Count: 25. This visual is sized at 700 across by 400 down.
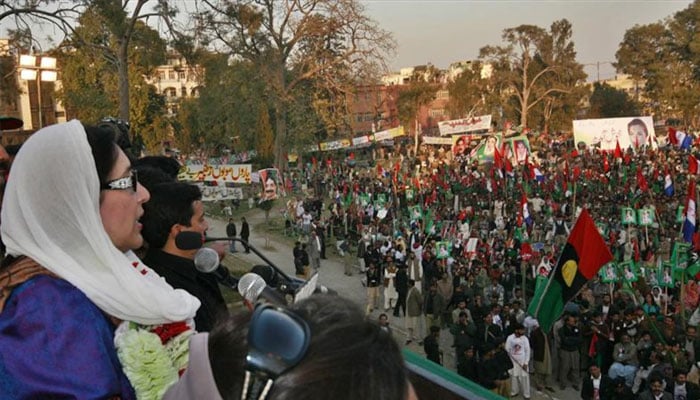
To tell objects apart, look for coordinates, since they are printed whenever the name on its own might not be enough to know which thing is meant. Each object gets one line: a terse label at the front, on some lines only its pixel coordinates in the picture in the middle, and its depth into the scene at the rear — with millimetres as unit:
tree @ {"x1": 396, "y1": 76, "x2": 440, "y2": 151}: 44062
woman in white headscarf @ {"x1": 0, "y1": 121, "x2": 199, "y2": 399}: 1188
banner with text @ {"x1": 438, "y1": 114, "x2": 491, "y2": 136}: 37625
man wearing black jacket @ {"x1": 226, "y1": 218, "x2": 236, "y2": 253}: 16469
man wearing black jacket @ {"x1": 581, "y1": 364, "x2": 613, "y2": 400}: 6992
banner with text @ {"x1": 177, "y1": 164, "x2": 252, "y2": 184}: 23359
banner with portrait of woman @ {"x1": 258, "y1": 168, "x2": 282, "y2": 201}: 19809
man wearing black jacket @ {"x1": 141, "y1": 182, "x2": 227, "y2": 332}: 2002
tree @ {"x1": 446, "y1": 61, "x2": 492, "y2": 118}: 46094
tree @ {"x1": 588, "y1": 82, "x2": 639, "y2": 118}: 48906
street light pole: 10109
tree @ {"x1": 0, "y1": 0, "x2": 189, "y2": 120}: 10688
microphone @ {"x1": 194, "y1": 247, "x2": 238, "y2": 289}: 1730
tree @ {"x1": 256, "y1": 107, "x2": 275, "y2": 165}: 36606
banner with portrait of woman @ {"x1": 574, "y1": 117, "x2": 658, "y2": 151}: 30438
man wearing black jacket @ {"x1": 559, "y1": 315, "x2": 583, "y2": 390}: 8453
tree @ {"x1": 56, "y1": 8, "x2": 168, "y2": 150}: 28781
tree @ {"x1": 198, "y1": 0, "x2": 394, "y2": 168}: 24328
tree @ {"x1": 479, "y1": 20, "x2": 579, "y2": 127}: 45375
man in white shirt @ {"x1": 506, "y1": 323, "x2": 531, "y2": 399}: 7938
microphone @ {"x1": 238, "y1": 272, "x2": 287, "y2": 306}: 1484
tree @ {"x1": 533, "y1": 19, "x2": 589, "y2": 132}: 45906
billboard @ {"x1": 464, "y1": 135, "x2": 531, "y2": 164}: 23202
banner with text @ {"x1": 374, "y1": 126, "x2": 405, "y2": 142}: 36403
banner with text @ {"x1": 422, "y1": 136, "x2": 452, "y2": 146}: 35406
